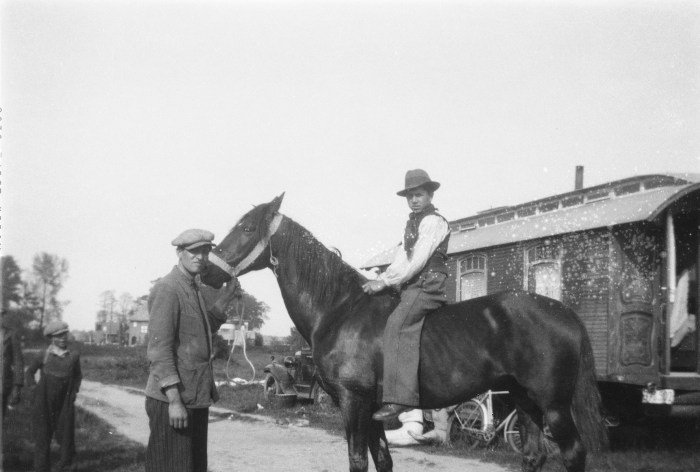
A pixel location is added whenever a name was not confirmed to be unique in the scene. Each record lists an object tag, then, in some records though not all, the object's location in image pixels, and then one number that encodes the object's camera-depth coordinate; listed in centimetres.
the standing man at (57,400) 750
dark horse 488
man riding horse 477
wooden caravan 850
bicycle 920
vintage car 1576
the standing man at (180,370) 366
